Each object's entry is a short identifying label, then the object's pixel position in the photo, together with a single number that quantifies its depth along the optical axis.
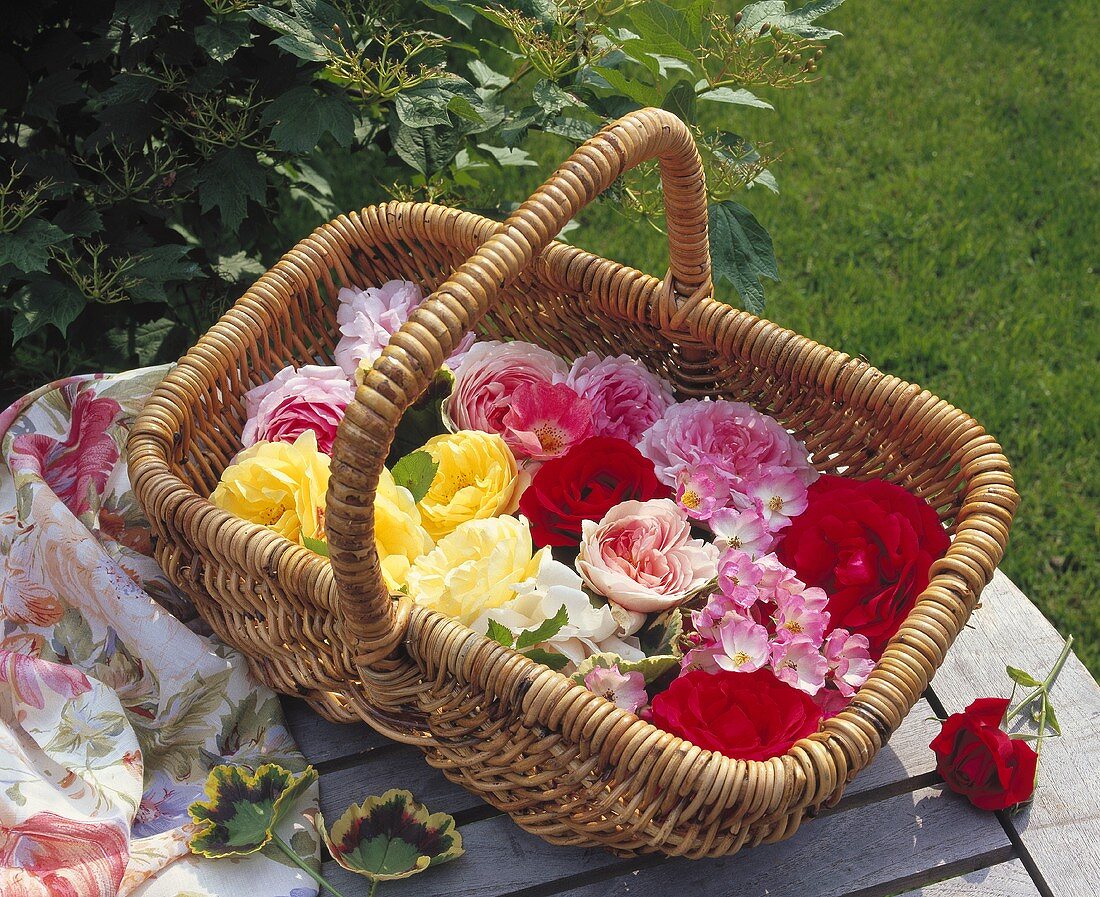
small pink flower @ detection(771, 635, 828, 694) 0.90
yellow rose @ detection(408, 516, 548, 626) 0.92
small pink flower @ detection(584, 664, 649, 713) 0.88
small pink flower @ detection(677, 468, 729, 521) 1.05
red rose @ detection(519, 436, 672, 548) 1.04
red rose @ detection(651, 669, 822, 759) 0.83
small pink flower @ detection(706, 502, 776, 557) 1.03
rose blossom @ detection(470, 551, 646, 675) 0.92
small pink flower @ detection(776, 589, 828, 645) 0.94
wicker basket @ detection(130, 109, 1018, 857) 0.78
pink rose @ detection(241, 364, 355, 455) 1.12
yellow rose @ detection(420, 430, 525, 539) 1.04
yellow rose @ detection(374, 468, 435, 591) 0.95
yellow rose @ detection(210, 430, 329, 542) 1.02
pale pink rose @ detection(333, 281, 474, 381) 1.20
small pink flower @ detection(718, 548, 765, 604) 0.94
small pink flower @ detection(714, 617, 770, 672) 0.90
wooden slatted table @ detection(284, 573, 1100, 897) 0.92
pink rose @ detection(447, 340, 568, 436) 1.14
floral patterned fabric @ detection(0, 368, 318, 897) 0.90
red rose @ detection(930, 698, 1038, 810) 0.93
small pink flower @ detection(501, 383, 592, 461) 1.12
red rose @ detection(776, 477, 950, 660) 0.95
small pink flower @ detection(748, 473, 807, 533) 1.07
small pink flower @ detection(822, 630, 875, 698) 0.91
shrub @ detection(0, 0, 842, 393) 1.22
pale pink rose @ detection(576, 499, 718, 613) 0.95
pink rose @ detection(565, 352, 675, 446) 1.16
